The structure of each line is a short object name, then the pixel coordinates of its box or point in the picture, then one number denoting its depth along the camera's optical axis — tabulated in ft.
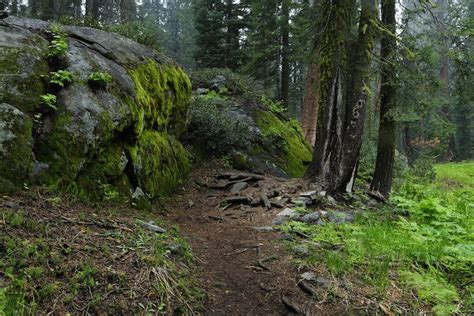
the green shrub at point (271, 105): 43.50
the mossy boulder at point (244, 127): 33.14
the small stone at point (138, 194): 19.12
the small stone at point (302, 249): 14.27
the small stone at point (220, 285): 12.80
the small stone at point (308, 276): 12.53
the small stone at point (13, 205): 12.17
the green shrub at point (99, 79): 18.13
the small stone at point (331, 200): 21.83
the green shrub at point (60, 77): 16.55
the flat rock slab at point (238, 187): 25.88
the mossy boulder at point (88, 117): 15.20
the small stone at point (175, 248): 13.85
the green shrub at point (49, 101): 15.68
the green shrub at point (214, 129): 33.04
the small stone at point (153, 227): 15.16
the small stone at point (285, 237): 16.11
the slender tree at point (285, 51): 55.11
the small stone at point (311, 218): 18.39
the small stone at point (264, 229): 17.89
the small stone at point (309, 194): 22.22
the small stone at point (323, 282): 12.12
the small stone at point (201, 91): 41.50
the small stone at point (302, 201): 21.30
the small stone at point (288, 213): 19.67
